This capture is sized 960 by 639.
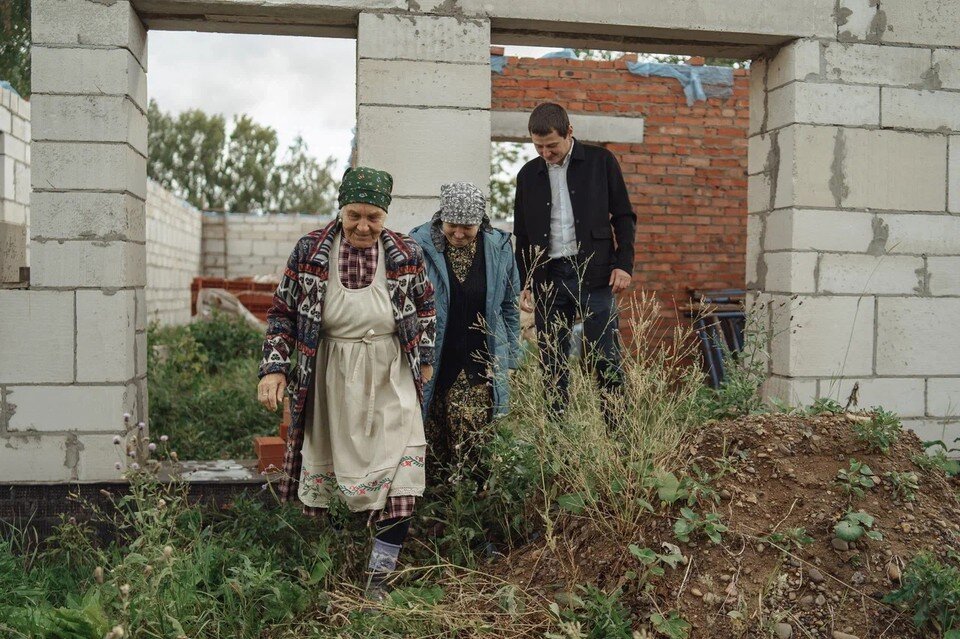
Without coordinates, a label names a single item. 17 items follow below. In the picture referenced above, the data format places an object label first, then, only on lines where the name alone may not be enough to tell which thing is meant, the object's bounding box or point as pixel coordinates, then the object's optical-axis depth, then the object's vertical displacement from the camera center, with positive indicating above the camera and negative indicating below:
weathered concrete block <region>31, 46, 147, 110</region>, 4.34 +1.08
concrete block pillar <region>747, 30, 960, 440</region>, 4.92 +0.47
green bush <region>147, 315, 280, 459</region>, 6.12 -0.81
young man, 4.61 +0.38
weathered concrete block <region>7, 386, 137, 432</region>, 4.38 -0.59
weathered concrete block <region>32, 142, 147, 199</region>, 4.34 +0.60
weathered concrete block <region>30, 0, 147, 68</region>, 4.34 +1.31
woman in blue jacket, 3.86 -0.15
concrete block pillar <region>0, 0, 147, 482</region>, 4.35 +0.12
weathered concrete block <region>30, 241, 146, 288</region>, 4.35 +0.12
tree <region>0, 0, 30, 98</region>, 4.73 +1.37
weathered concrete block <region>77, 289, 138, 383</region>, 4.39 -0.24
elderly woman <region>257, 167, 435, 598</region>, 3.32 -0.23
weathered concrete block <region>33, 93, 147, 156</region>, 4.34 +0.84
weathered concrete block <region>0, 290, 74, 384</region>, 4.36 -0.24
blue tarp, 9.01 +2.35
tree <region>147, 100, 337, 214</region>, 40.09 +5.71
